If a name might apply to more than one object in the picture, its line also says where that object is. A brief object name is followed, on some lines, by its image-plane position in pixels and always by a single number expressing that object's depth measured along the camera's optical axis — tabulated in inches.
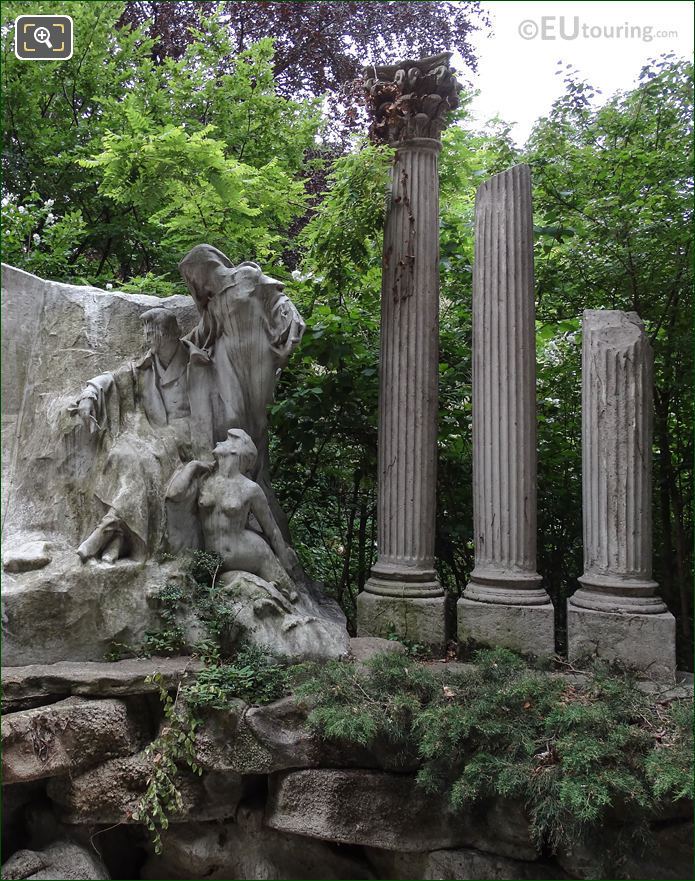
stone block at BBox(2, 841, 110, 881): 138.6
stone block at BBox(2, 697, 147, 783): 139.4
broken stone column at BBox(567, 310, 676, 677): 186.1
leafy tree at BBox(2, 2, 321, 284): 269.6
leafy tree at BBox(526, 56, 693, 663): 222.1
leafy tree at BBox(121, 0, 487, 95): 389.4
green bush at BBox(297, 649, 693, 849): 126.3
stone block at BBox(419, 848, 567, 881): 139.9
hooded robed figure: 189.5
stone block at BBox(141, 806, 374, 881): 150.3
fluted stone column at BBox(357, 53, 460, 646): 210.2
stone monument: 160.6
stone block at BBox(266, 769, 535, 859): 142.6
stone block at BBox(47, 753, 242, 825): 142.9
